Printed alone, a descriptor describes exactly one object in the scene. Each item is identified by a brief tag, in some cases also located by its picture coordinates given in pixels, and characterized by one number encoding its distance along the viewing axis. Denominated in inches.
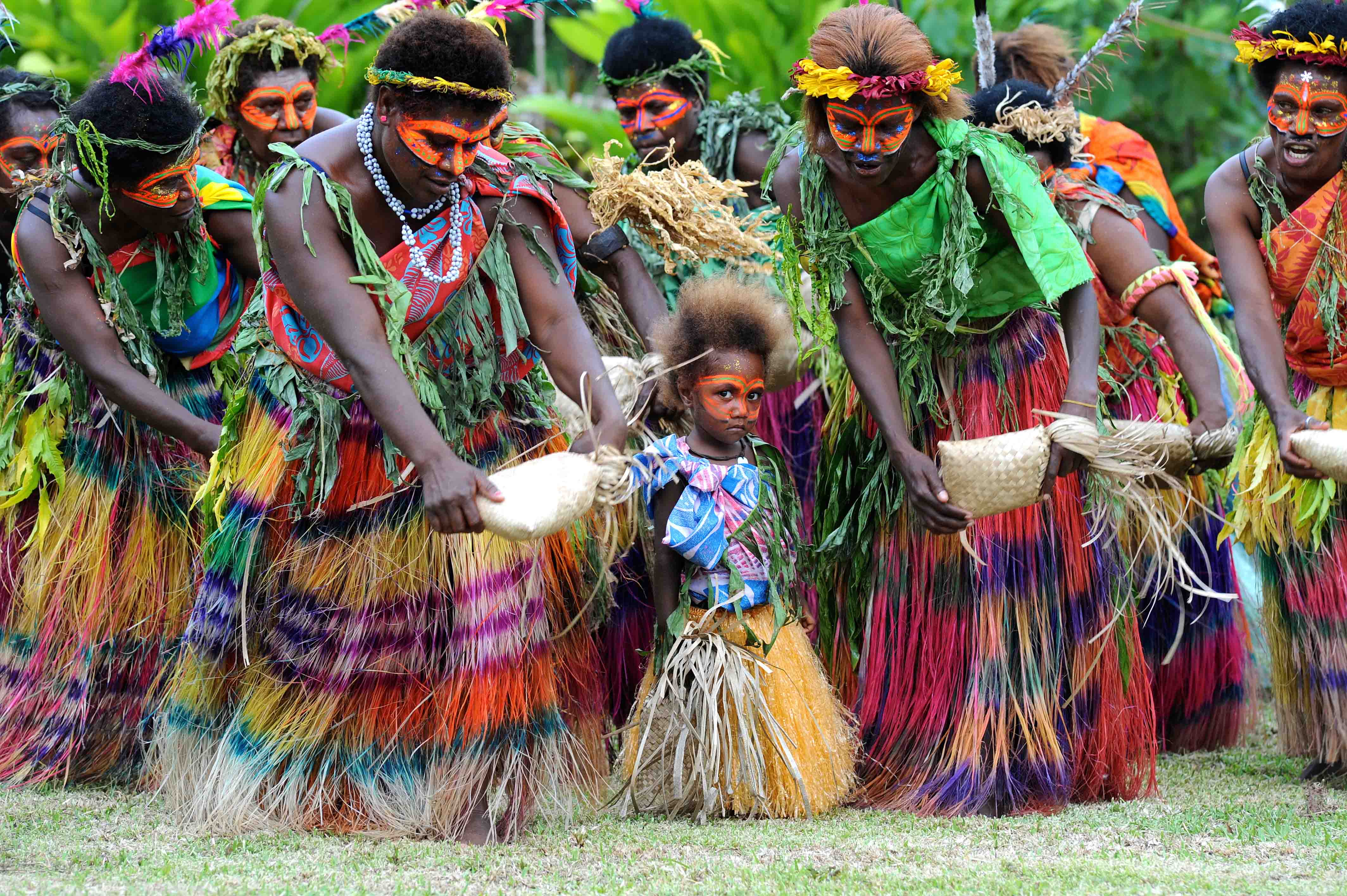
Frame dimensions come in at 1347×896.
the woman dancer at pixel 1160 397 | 318.7
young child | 278.4
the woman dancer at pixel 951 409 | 276.1
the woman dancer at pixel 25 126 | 359.3
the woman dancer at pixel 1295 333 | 289.7
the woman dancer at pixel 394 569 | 263.6
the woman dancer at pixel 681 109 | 409.1
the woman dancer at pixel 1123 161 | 409.4
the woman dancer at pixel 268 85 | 405.1
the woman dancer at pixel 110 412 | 310.8
